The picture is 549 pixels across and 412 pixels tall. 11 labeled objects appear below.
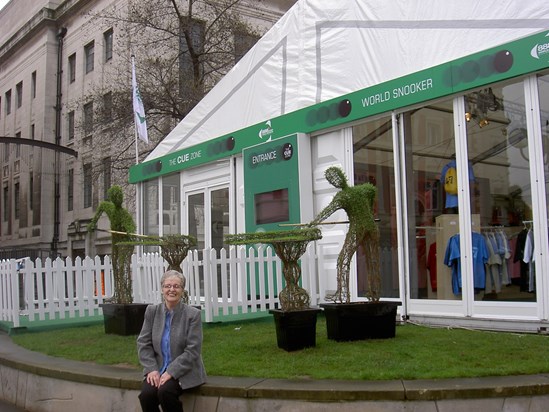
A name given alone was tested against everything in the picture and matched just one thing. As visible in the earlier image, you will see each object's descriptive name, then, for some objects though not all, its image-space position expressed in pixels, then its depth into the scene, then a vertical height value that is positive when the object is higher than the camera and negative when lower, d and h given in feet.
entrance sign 31.45 +3.49
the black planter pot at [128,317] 25.88 -3.05
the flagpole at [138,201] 45.85 +3.84
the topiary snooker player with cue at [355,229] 21.20 +0.47
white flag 46.70 +11.01
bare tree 73.82 +24.67
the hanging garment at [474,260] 23.86 -0.87
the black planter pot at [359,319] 20.63 -2.76
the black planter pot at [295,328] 19.71 -2.86
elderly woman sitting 14.71 -2.67
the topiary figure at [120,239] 26.81 +0.48
